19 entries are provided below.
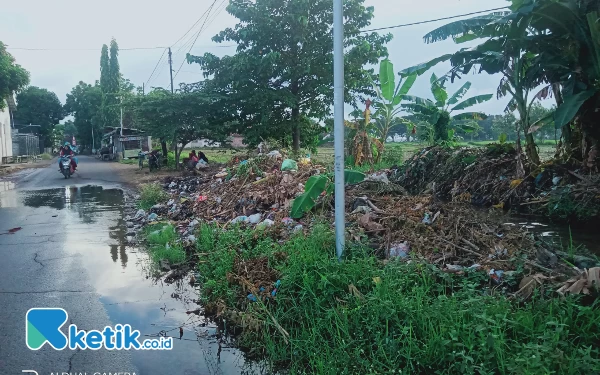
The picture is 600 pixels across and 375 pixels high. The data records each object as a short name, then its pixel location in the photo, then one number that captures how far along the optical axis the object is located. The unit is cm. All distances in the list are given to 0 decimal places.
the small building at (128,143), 3594
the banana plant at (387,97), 1366
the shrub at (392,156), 1611
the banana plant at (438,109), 1447
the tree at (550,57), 752
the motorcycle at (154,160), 2130
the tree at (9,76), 2018
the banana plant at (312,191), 626
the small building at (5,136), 3108
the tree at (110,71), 5397
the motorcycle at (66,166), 1862
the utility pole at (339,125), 447
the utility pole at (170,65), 2944
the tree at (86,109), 5622
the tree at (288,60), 1588
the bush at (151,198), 1070
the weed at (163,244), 591
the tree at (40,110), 5503
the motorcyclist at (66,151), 1833
